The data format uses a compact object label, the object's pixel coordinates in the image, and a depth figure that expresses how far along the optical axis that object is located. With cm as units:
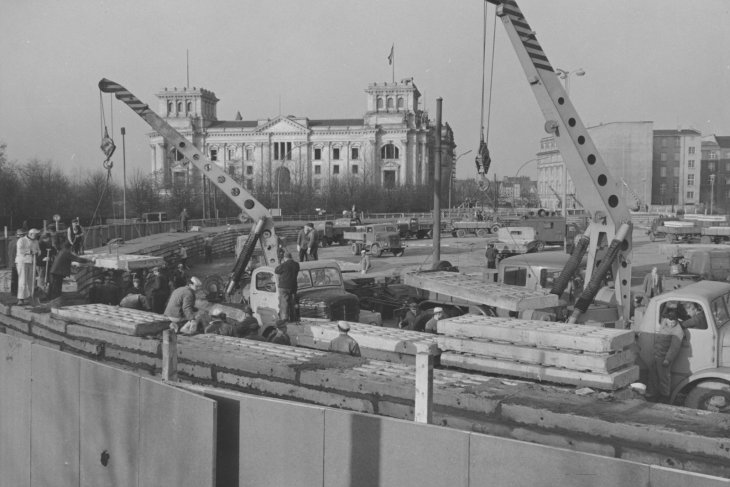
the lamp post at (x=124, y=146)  3488
